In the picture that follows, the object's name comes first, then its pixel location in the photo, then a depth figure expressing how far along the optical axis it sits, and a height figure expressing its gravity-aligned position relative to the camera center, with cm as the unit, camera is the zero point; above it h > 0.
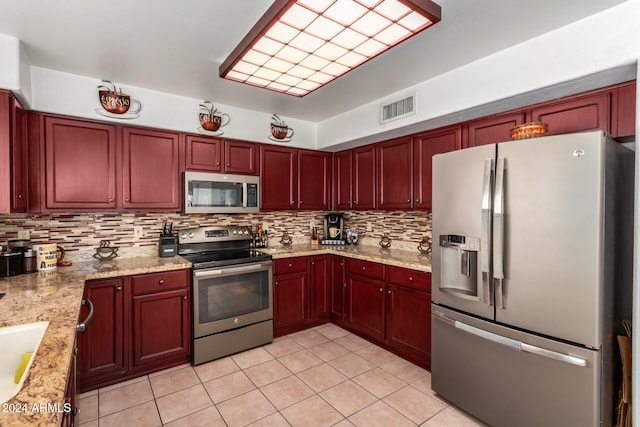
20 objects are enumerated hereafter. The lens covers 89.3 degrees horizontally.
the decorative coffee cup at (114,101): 262 +89
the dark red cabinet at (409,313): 266 -90
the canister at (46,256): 236 -33
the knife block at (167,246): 300 -34
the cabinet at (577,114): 189 +59
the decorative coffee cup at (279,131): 363 +89
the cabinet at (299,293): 331 -89
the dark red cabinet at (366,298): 308 -89
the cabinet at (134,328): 240 -93
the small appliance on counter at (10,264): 215 -36
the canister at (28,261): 226 -35
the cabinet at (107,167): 251 +36
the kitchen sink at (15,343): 130 -55
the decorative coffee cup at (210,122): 312 +86
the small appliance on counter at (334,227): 410 -23
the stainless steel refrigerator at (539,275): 158 -36
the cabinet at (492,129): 230 +60
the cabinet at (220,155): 310 +55
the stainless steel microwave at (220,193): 303 +17
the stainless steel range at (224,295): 279 -78
